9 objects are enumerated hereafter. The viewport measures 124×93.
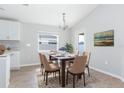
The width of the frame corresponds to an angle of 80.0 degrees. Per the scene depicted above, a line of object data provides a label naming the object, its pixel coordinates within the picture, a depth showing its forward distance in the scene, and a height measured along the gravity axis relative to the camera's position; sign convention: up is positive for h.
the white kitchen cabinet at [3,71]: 1.62 -0.58
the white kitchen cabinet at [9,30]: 3.19 +0.65
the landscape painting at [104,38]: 2.72 +0.25
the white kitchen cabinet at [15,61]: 3.19 -0.70
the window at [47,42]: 4.18 +0.16
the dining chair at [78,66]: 1.84 -0.54
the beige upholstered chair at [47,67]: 2.03 -0.62
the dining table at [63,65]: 1.97 -0.55
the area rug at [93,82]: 2.01 -1.12
